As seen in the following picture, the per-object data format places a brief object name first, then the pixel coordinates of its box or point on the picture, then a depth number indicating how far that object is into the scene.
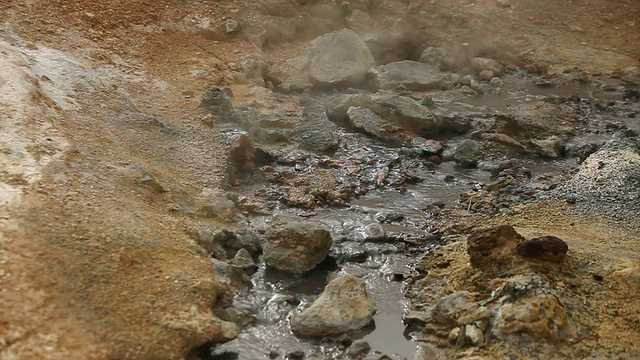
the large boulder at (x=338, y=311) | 3.79
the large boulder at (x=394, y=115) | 6.86
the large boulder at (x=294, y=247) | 4.43
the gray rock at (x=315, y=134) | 6.43
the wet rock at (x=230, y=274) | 4.14
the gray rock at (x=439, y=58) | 8.65
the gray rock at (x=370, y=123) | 6.78
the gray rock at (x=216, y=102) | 6.38
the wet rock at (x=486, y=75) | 8.56
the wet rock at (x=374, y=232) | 4.89
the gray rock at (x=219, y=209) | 4.88
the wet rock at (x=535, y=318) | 3.49
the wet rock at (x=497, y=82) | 8.38
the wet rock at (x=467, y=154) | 6.23
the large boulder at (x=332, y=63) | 7.91
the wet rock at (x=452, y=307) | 3.86
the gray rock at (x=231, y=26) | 7.97
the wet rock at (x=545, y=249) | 4.01
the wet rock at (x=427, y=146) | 6.45
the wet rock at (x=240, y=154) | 5.77
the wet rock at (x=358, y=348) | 3.65
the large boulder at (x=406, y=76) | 7.91
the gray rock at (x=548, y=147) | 6.41
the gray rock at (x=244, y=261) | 4.41
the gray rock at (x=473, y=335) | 3.59
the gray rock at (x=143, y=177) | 4.66
